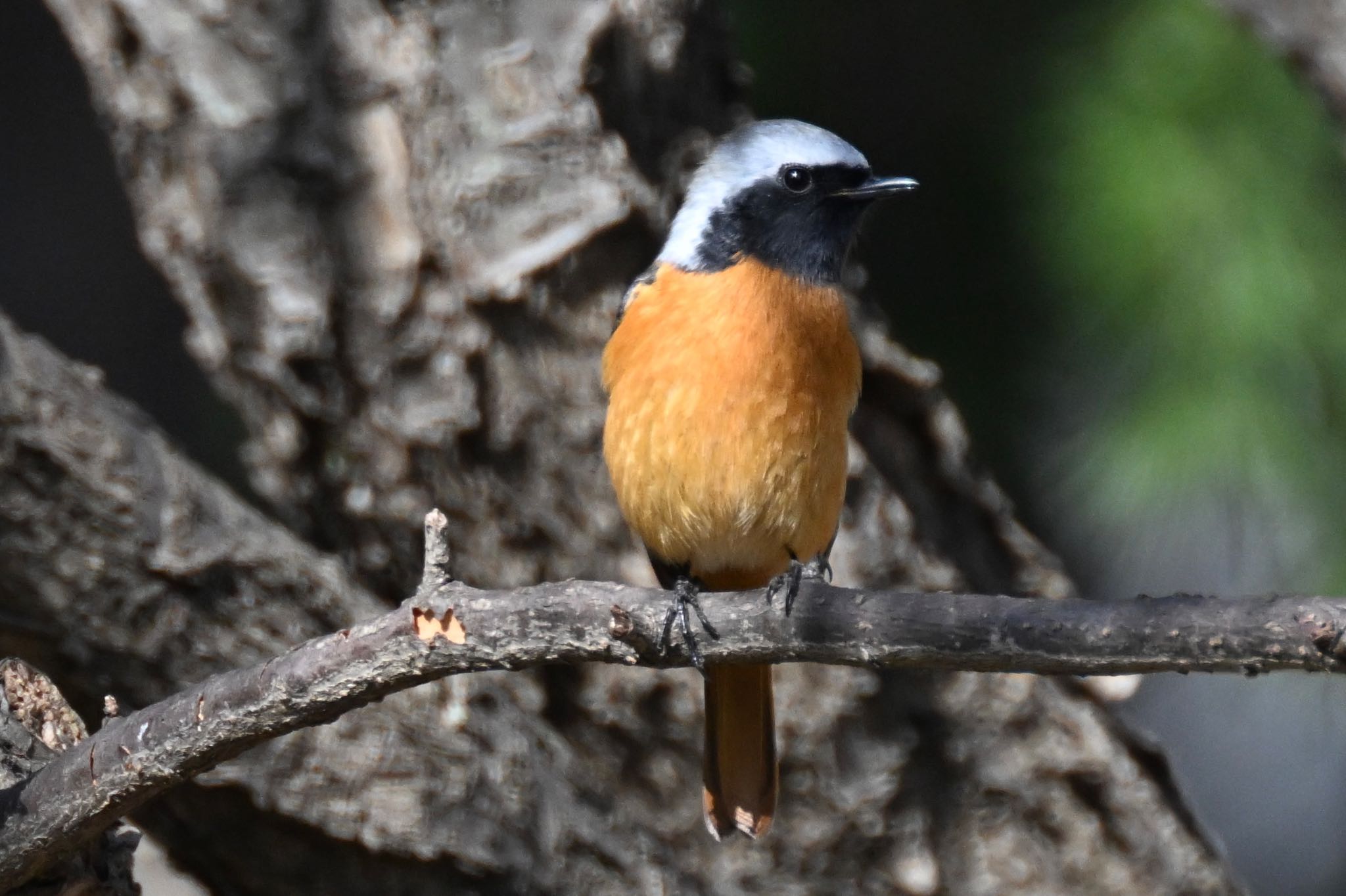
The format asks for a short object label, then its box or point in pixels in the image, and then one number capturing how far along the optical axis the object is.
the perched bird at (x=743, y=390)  7.06
